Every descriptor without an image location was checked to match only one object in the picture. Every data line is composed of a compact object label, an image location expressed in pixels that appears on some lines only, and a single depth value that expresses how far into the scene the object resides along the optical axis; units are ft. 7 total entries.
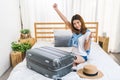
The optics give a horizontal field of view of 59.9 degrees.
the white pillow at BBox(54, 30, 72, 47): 6.99
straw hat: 4.41
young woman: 5.27
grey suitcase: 4.16
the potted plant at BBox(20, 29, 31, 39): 8.04
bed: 4.43
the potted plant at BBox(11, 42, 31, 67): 6.94
